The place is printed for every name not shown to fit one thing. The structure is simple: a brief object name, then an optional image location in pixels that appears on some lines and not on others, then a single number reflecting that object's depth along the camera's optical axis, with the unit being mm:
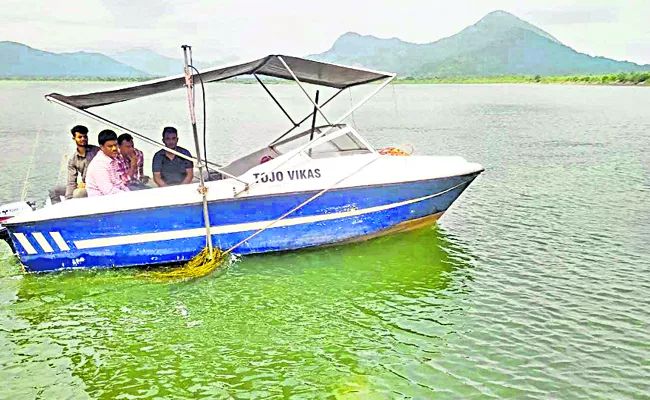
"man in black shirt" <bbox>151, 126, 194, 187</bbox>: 9234
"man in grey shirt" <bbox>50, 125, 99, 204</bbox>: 9109
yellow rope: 8656
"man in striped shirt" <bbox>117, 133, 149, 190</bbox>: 9062
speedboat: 8461
